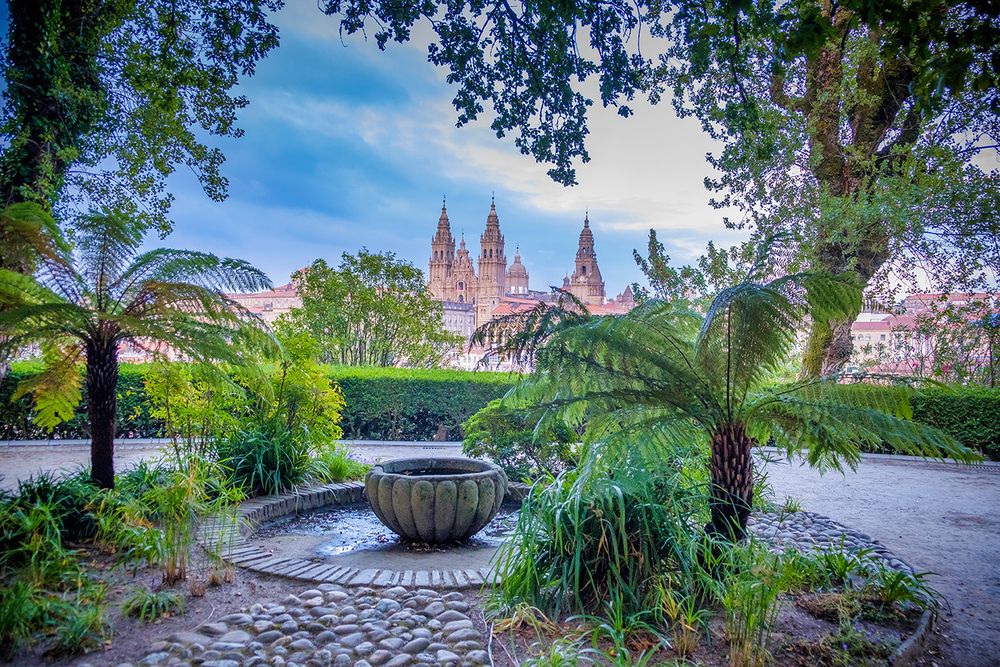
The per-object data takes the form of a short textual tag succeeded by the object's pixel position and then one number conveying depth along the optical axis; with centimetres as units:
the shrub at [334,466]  548
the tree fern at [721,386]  307
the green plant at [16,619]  232
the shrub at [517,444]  535
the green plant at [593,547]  269
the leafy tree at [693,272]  913
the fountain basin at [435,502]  391
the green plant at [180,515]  308
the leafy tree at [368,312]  1559
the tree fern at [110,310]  390
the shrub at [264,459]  496
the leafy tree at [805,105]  281
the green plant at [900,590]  284
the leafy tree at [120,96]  480
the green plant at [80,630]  233
